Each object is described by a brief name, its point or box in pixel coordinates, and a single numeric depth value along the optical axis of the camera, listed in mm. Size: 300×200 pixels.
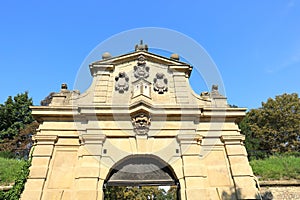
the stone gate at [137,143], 9562
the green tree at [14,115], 28438
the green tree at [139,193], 24469
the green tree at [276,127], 28250
